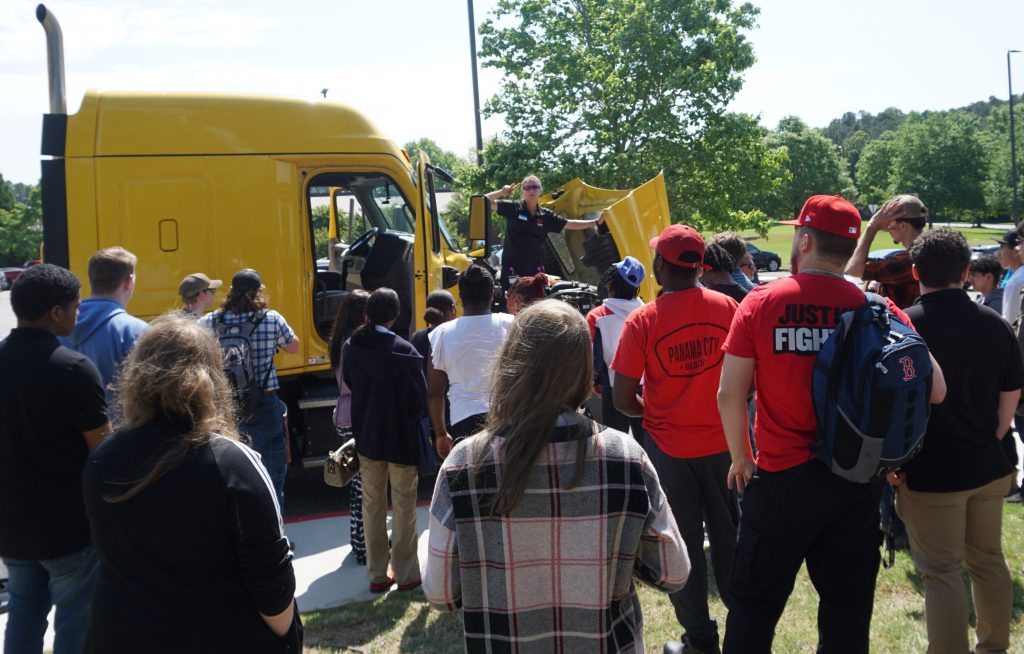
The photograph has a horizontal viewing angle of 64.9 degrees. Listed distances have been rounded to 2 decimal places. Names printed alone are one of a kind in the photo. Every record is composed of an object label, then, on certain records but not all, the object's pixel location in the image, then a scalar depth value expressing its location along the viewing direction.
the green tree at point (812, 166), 66.75
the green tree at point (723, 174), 15.21
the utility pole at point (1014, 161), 36.34
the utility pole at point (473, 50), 17.14
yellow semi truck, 5.71
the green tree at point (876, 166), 66.56
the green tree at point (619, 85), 14.93
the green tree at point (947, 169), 53.81
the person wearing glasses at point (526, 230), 7.36
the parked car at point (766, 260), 37.66
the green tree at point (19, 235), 60.03
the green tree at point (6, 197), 65.69
